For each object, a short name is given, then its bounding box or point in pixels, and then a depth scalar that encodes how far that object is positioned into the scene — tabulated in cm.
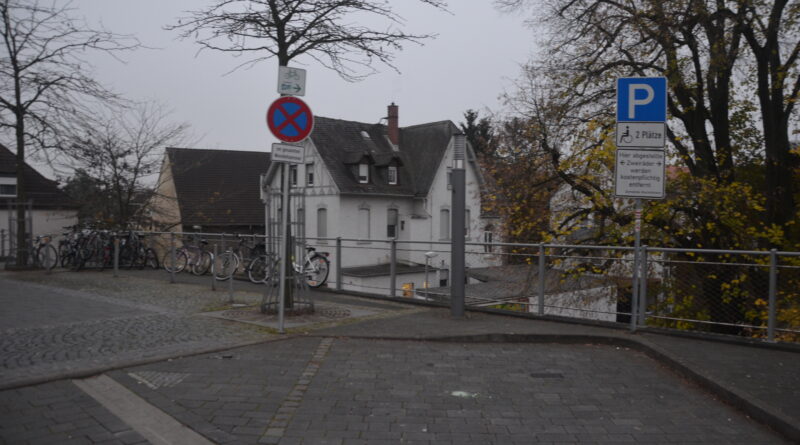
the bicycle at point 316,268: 1364
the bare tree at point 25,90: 1755
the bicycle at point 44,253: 1725
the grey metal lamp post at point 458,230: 922
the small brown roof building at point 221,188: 3950
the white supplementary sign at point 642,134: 781
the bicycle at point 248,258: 1456
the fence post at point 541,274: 969
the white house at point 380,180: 3550
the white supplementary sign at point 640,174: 777
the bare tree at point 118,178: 2211
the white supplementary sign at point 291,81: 802
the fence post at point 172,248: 1452
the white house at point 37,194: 3291
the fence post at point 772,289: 746
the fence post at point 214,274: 1323
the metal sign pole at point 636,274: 805
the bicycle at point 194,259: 1619
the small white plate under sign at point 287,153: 780
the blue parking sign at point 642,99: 781
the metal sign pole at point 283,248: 799
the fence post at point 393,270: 1174
